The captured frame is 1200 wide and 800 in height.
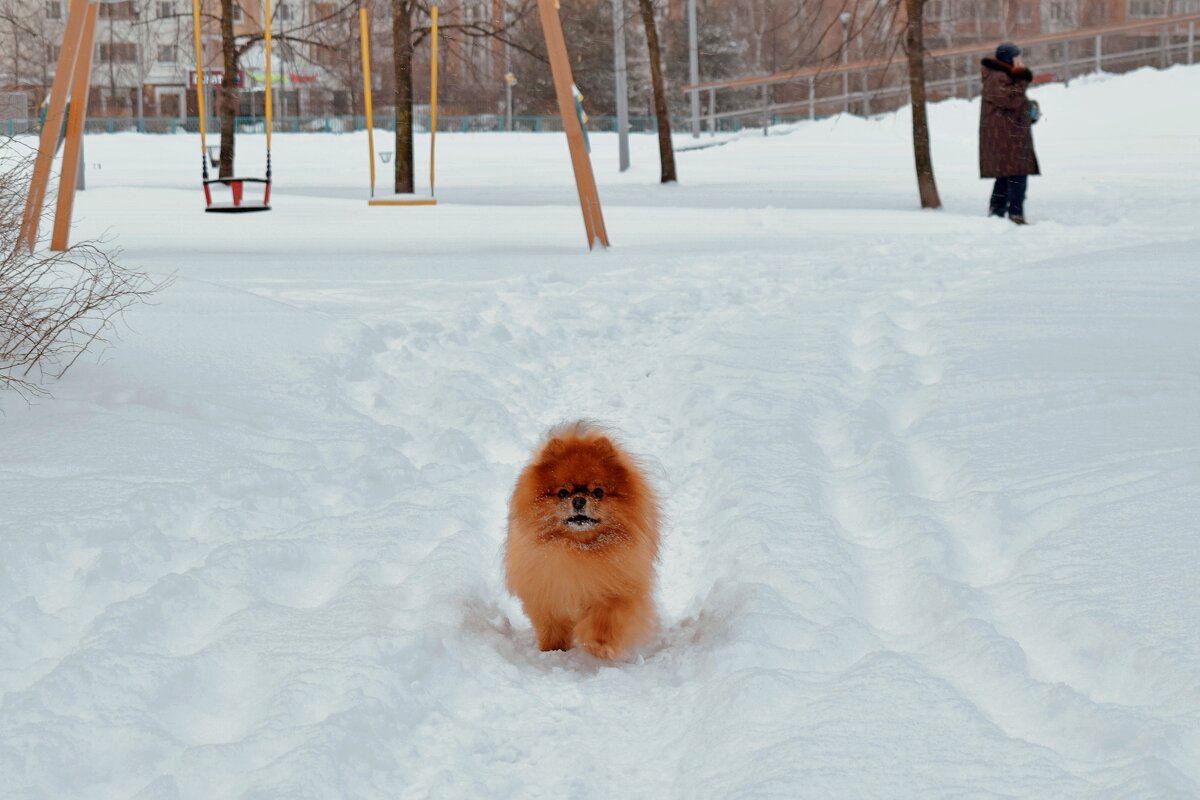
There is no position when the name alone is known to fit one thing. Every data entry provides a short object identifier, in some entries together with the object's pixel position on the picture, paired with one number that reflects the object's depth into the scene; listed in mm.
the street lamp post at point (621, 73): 26703
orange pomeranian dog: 4043
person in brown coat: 15938
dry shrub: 6238
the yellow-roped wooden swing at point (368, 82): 17688
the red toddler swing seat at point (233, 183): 15734
